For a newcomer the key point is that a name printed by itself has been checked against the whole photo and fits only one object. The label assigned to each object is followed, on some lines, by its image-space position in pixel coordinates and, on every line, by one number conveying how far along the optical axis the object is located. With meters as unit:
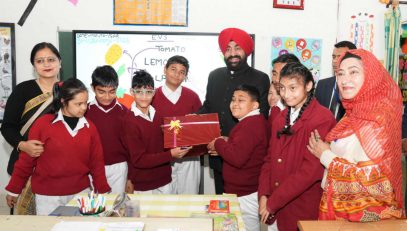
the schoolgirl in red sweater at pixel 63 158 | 2.25
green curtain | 3.91
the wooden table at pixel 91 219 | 1.13
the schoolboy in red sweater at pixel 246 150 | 2.43
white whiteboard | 3.90
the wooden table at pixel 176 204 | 1.79
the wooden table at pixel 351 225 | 1.56
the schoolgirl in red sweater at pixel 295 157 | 2.00
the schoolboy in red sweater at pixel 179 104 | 3.00
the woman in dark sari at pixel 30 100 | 2.59
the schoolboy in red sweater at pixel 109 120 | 2.62
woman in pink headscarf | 1.62
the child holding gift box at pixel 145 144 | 2.58
